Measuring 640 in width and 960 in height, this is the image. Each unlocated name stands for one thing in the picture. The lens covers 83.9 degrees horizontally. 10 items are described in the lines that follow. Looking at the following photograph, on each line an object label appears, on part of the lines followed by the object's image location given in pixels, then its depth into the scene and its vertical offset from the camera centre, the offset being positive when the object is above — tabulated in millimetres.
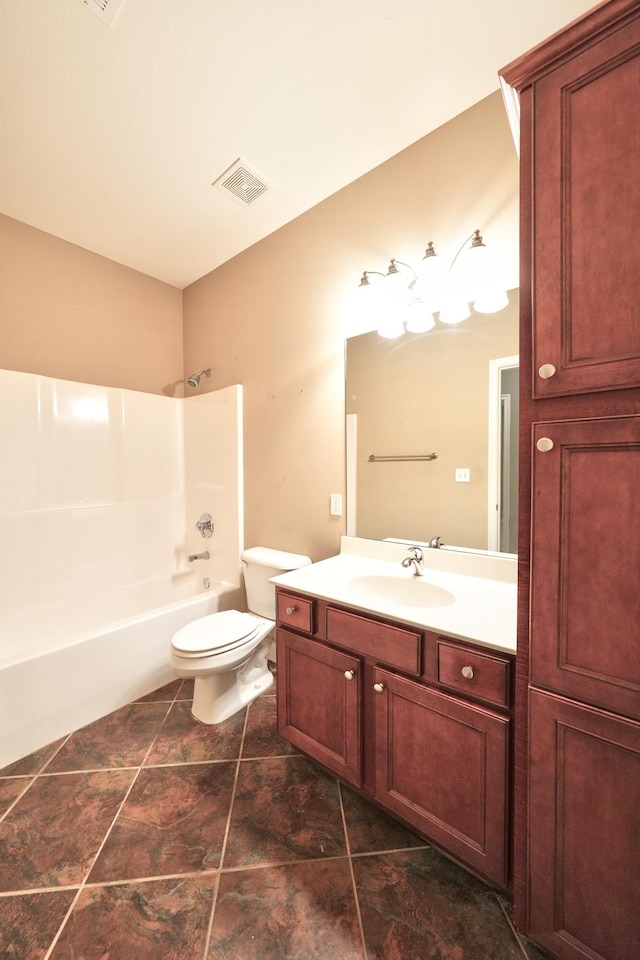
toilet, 1646 -844
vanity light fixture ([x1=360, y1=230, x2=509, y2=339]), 1435 +799
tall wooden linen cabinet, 727 -43
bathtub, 1557 -957
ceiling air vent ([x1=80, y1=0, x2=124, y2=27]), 1148 +1520
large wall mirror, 1420 +169
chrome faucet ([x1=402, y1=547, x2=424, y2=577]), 1476 -382
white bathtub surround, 1704 -419
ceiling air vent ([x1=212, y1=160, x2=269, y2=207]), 1771 +1500
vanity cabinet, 944 -782
